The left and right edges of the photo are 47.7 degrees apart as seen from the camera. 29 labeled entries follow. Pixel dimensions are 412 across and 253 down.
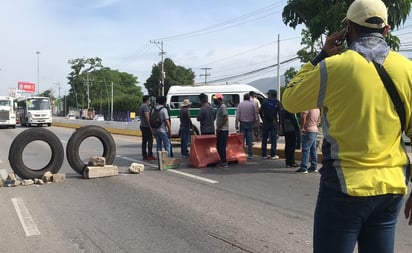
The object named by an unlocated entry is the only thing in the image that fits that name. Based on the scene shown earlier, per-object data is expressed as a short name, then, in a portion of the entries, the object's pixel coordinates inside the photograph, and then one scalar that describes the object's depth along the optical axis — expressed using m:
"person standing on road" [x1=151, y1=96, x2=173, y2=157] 13.09
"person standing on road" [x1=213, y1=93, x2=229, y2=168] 11.44
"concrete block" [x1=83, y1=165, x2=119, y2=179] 10.24
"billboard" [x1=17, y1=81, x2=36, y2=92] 113.81
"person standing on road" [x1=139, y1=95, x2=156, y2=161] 13.63
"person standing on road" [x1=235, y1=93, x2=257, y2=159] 13.33
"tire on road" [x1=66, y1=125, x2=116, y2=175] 10.39
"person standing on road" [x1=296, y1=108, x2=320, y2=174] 10.20
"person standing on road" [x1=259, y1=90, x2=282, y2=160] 12.84
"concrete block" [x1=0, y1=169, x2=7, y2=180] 10.75
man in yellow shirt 2.30
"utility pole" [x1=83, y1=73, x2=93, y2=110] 119.04
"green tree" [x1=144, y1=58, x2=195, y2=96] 94.12
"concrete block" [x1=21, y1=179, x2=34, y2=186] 9.60
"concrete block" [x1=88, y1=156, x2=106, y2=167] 10.53
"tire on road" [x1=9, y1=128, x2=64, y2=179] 9.80
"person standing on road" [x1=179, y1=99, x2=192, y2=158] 14.23
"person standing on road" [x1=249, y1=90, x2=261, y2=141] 13.64
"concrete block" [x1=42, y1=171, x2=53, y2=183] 9.81
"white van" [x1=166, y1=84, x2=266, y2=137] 19.03
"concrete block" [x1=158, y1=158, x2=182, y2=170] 11.48
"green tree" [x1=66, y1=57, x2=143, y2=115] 125.44
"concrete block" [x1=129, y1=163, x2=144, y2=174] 10.92
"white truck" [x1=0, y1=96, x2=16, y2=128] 39.44
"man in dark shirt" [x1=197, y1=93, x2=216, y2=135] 12.22
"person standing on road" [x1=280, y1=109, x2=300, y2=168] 11.14
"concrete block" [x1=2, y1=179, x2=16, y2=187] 9.47
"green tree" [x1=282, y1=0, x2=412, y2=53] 10.88
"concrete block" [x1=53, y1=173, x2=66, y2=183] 9.86
